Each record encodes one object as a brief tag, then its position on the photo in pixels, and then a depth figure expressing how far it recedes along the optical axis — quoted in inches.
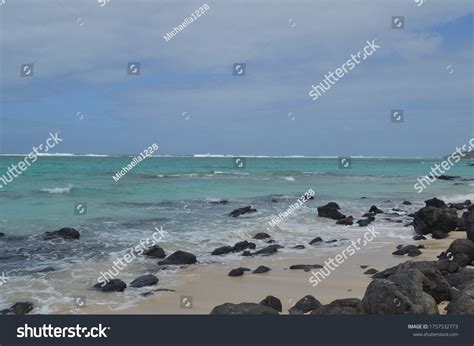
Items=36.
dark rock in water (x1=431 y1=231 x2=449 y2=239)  751.7
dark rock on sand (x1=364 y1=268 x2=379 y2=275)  514.6
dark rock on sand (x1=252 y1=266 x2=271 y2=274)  541.5
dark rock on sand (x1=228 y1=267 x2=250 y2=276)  531.5
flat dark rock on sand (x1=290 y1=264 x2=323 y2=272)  554.5
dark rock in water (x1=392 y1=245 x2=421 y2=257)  611.9
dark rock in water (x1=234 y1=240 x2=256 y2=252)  682.2
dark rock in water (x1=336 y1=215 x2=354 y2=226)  961.0
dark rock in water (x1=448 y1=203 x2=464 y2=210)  1167.6
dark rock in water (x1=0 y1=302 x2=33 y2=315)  429.4
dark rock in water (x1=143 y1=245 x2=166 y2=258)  641.6
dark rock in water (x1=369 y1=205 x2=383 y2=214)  1132.6
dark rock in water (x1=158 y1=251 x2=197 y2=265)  604.5
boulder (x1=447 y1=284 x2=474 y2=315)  316.4
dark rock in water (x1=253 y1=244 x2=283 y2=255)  655.8
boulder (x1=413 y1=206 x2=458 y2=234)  795.3
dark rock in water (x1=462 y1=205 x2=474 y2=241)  607.5
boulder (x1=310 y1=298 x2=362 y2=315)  328.8
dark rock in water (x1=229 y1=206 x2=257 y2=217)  1089.5
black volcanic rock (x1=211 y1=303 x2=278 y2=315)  329.1
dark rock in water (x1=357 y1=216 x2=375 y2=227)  932.0
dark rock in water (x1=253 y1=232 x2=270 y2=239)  785.6
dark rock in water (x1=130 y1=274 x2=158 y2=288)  499.2
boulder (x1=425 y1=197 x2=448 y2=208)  1065.0
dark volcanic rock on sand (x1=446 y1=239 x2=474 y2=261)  516.1
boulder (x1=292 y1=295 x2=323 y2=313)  378.9
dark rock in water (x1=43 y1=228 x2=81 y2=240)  762.8
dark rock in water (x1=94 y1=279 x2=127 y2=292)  482.9
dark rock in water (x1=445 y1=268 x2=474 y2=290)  407.8
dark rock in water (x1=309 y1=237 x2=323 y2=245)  733.3
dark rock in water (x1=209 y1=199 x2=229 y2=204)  1387.3
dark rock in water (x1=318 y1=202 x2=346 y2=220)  1037.2
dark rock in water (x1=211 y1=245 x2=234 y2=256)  660.7
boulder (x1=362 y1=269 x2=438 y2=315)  310.8
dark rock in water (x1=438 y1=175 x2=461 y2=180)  2591.0
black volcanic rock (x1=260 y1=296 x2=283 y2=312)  382.6
